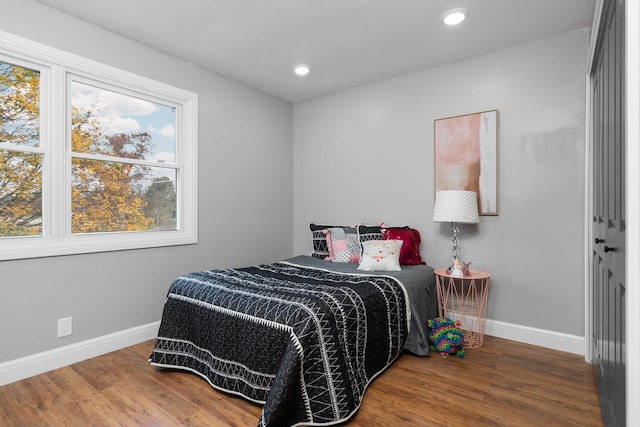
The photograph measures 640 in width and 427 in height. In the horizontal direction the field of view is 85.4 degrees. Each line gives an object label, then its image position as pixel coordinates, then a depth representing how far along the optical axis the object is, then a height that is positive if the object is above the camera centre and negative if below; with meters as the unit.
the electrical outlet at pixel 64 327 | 2.47 -0.81
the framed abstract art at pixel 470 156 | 3.03 +0.52
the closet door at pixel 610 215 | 1.24 -0.01
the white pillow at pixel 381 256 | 2.97 -0.37
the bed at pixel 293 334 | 1.79 -0.73
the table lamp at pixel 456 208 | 2.85 +0.04
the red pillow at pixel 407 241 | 3.21 -0.27
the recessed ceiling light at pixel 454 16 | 2.43 +1.41
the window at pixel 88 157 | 2.34 +0.44
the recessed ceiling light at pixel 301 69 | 3.34 +1.41
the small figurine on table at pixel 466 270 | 2.86 -0.47
